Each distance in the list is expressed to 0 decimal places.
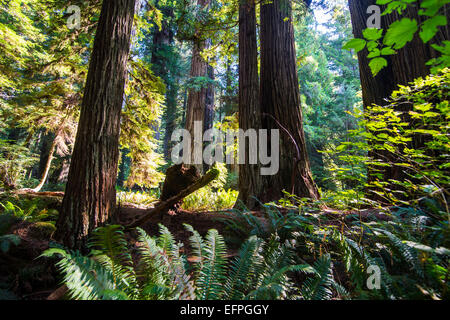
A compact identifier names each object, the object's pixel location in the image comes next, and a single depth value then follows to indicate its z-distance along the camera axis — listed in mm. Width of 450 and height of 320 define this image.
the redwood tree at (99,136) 2494
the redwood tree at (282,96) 3971
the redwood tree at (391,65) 3357
